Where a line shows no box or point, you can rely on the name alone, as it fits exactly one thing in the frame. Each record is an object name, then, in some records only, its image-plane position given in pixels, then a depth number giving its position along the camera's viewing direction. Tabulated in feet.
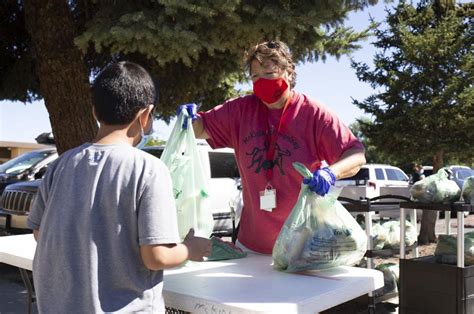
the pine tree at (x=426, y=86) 32.50
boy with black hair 4.49
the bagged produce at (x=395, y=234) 15.64
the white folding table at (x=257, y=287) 5.01
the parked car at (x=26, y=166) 27.86
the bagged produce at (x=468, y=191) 11.07
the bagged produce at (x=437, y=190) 11.39
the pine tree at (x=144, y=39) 16.40
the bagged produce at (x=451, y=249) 12.05
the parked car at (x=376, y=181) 37.04
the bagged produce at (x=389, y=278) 17.67
